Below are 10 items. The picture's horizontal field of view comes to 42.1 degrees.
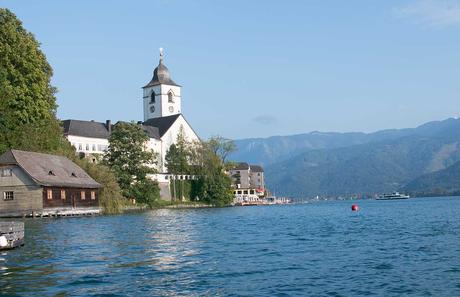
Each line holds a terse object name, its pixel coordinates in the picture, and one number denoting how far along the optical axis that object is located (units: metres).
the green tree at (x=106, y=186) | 71.44
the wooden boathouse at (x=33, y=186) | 59.59
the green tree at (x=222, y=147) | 121.31
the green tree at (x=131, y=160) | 89.12
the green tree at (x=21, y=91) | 64.44
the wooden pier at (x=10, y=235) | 27.37
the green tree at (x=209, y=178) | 114.56
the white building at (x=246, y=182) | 174.94
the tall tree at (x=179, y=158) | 115.75
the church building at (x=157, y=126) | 112.25
